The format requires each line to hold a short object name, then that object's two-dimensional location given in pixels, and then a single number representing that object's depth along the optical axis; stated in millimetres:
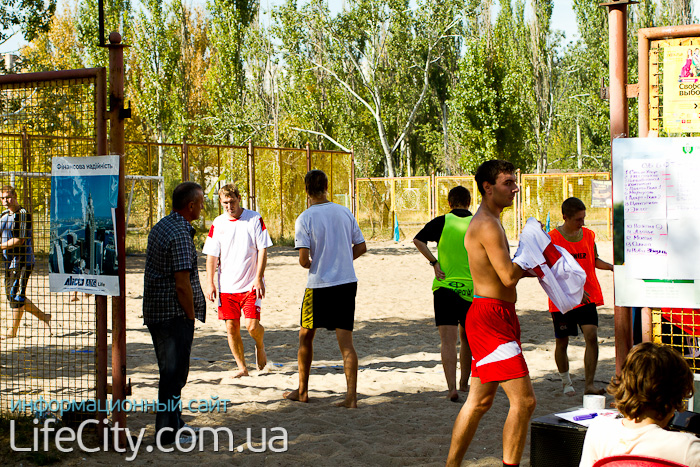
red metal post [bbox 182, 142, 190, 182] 19734
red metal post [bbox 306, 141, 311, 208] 24500
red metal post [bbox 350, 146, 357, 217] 26766
